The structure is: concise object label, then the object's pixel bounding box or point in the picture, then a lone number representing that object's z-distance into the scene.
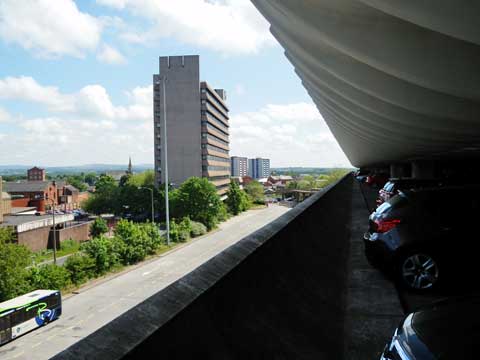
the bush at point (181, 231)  55.31
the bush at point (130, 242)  40.19
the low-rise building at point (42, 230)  44.62
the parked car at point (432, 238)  5.01
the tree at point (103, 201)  87.81
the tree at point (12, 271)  26.84
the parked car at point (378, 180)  27.28
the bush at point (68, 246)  48.47
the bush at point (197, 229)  59.31
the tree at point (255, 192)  125.32
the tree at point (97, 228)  56.94
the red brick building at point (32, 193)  83.75
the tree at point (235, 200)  91.31
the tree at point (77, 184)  174.75
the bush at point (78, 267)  32.47
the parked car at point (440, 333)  2.11
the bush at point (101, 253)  35.19
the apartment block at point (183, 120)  83.81
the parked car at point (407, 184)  10.13
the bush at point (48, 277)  28.45
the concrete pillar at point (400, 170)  37.38
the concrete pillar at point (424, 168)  28.95
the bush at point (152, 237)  44.08
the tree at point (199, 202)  67.81
